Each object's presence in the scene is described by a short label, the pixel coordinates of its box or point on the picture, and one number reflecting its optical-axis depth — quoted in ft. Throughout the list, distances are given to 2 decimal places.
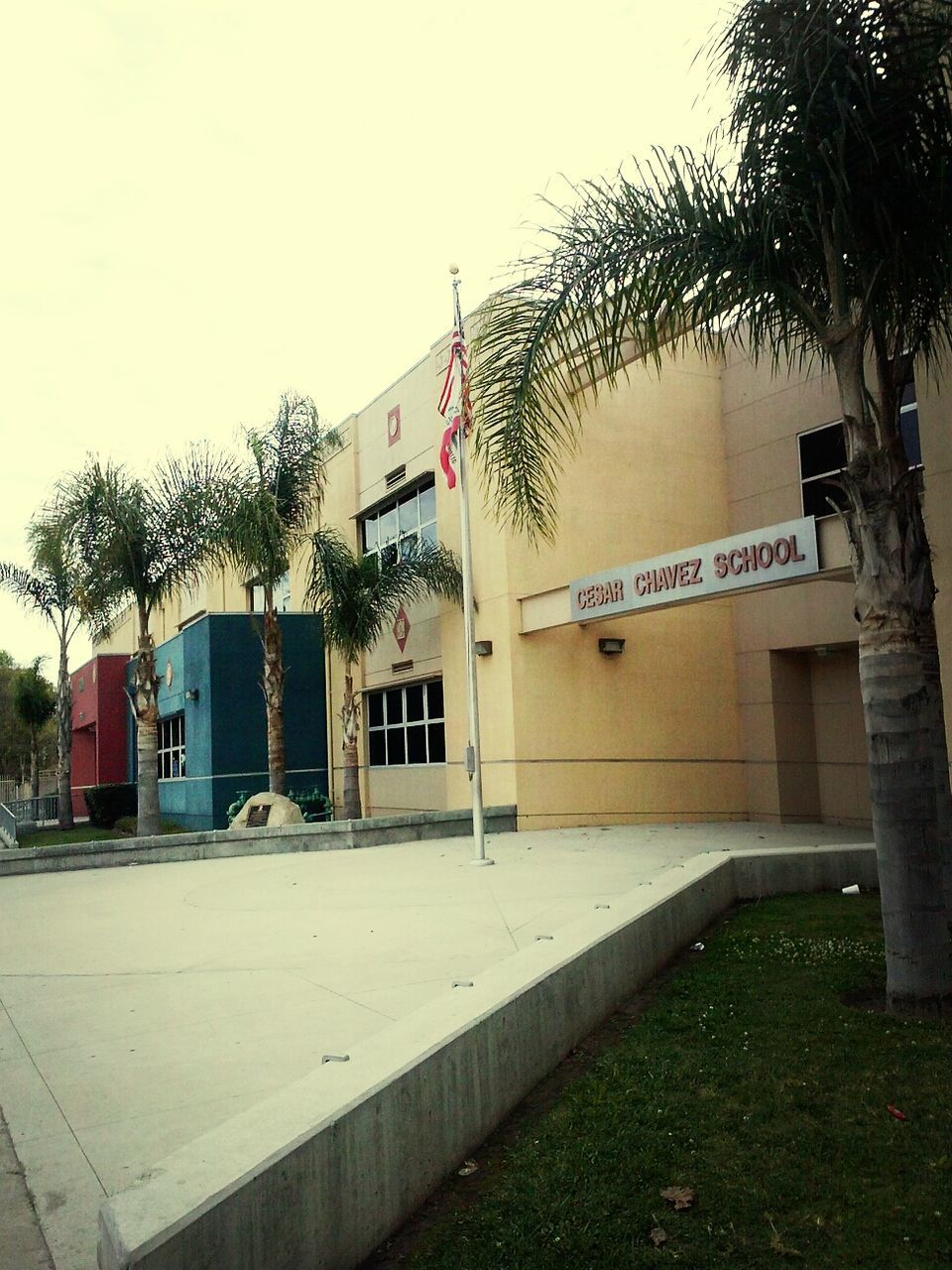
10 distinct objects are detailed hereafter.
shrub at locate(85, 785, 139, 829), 105.29
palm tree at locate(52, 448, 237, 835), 60.34
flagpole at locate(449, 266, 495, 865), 41.70
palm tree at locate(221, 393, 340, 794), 65.41
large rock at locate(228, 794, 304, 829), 60.08
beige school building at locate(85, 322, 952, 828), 56.44
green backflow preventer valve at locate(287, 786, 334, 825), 77.71
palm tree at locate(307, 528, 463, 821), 61.05
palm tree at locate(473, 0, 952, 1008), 19.45
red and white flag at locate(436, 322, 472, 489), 42.06
